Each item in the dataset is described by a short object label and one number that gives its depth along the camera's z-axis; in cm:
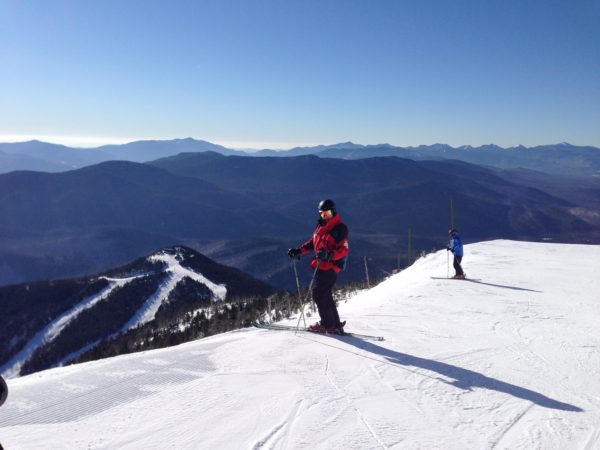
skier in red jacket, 765
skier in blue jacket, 1514
